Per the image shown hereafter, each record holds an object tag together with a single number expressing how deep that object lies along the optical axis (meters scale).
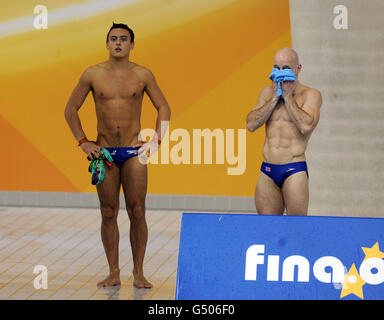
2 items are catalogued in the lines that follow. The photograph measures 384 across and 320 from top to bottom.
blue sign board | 8.84
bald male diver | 11.22
